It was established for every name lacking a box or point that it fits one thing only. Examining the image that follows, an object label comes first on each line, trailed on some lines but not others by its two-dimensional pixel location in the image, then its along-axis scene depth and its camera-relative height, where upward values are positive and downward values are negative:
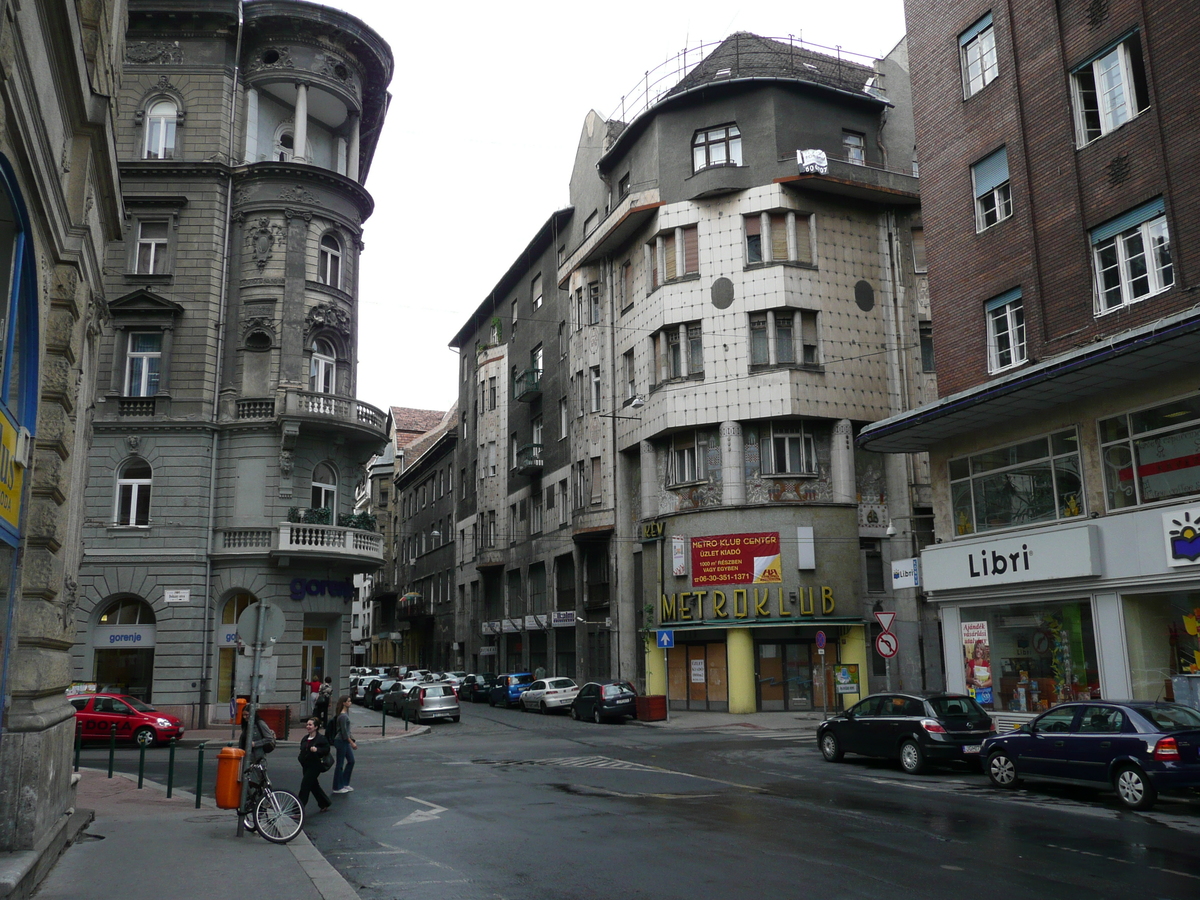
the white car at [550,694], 39.53 -2.13
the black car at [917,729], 18.03 -1.74
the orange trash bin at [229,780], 13.29 -1.74
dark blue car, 13.61 -1.71
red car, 25.48 -1.82
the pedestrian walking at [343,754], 16.34 -1.77
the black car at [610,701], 34.34 -2.10
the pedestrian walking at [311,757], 13.93 -1.53
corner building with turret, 31.73 +8.93
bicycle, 11.52 -1.89
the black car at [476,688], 50.22 -2.32
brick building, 19.00 +5.82
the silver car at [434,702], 35.25 -2.10
